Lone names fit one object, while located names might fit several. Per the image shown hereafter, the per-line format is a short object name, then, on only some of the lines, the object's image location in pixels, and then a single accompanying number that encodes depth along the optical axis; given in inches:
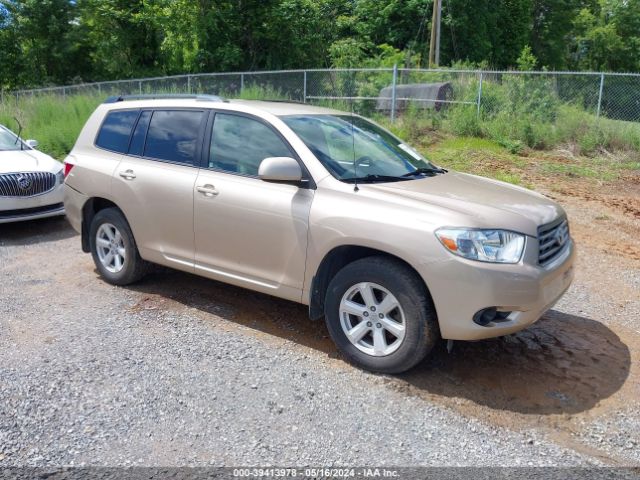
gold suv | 152.1
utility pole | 896.3
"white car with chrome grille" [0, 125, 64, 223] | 321.1
